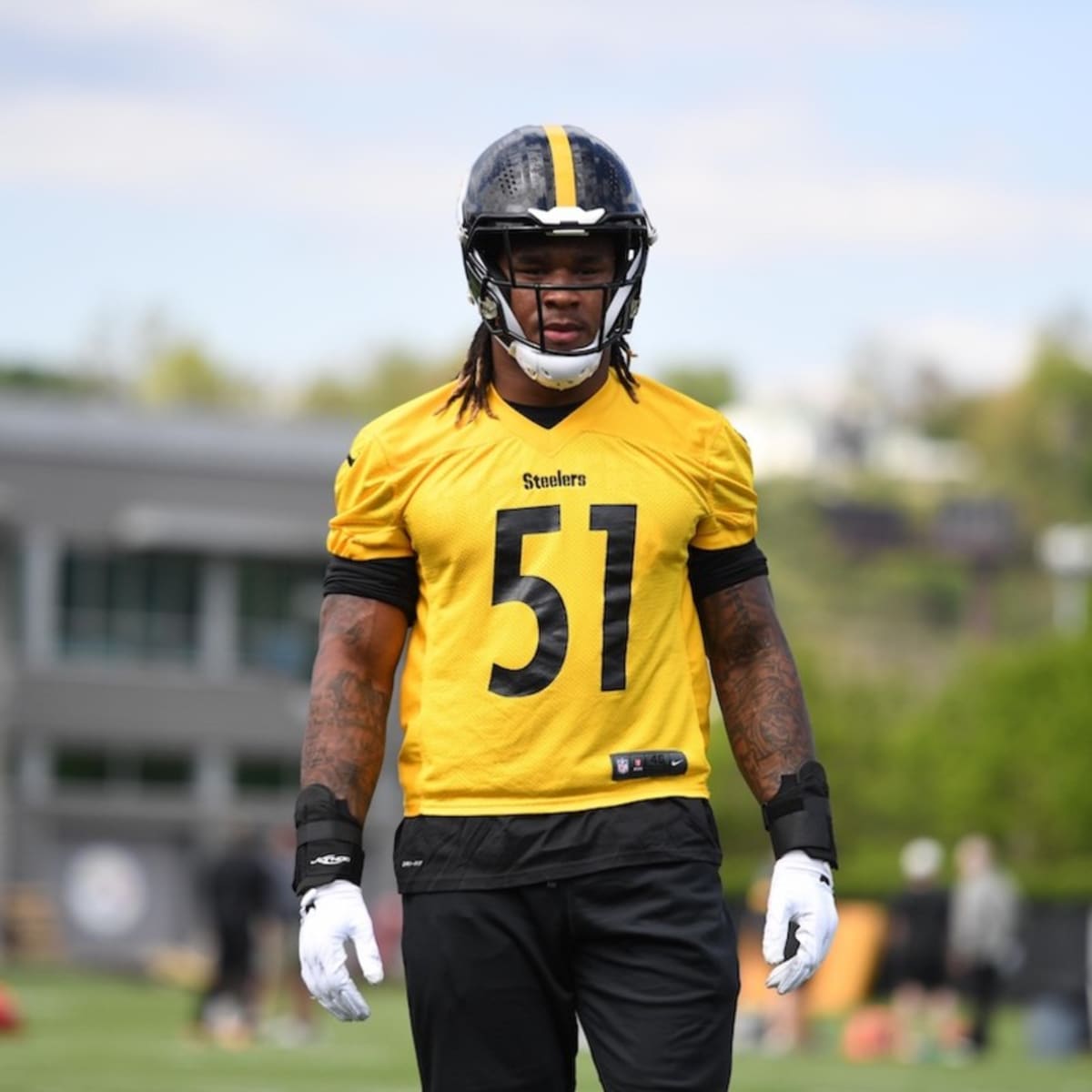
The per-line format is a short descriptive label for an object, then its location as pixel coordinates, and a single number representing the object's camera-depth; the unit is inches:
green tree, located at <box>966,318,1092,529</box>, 5821.9
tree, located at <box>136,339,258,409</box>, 4471.0
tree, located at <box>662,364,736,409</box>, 5571.4
